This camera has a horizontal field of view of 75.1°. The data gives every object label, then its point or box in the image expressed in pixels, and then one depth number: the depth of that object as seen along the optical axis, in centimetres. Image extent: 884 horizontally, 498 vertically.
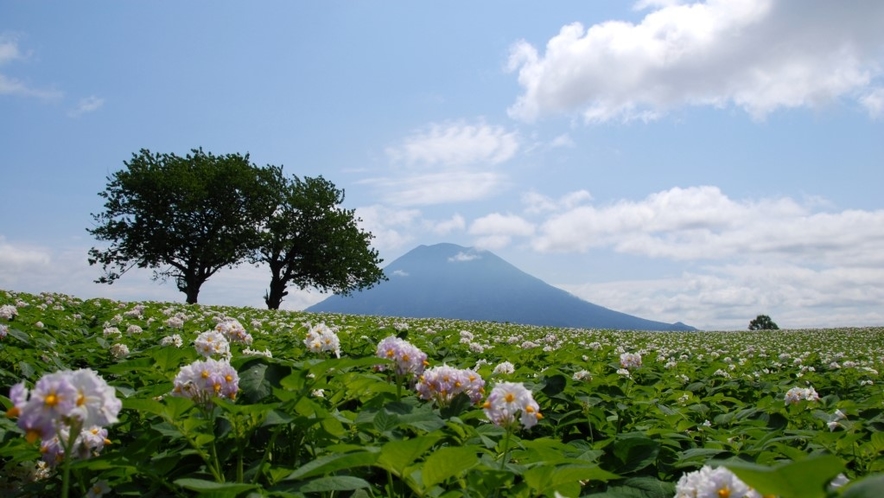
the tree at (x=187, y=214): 4325
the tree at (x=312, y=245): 4828
